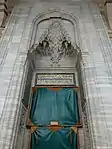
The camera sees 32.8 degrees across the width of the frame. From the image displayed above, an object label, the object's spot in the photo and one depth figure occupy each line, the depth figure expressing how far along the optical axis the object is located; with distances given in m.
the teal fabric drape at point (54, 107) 4.66
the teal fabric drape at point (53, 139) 4.15
